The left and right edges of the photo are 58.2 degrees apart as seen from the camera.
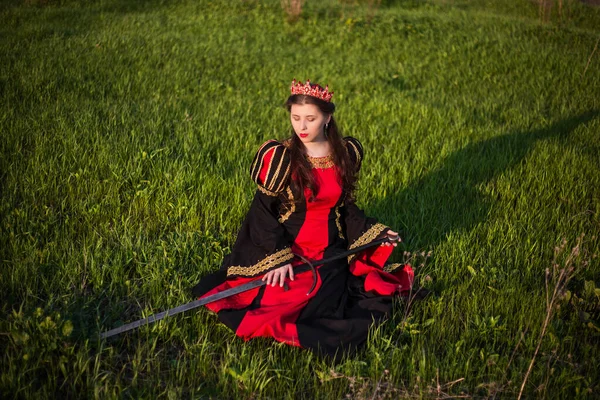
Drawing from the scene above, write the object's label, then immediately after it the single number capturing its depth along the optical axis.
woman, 3.12
